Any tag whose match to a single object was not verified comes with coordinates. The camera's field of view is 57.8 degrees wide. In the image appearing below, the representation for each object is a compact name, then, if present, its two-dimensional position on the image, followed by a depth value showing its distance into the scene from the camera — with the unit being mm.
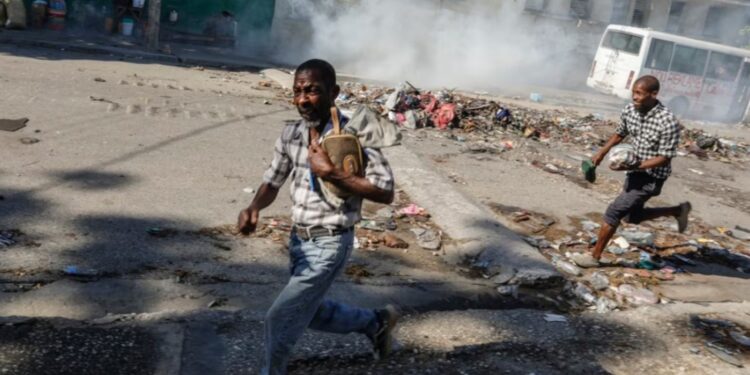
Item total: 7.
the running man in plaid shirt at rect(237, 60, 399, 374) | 2662
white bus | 18500
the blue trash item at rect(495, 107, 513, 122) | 11195
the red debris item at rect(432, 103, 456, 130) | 10594
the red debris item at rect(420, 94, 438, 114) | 11000
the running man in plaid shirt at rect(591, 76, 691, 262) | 4969
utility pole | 15508
